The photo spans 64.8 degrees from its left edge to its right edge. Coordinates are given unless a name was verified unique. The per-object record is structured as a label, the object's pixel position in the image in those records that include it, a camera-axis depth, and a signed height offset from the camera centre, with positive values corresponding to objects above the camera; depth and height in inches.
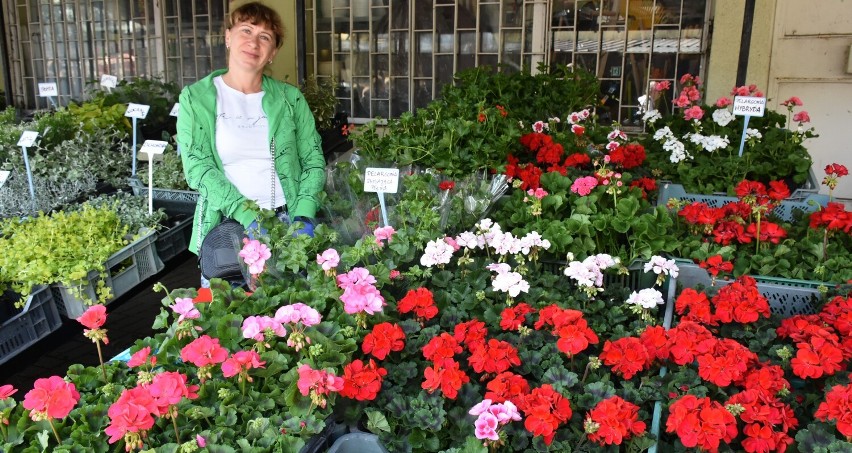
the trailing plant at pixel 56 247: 92.4 -28.5
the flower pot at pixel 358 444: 57.1 -32.6
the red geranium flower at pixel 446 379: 55.7 -26.5
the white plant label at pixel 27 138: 117.8 -15.9
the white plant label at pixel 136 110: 137.2 -12.5
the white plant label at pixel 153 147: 116.6 -16.8
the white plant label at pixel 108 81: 161.8 -8.0
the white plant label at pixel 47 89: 163.6 -10.4
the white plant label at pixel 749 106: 125.8 -9.2
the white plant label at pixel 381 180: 84.7 -15.9
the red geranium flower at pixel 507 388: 54.8 -27.1
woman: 98.1 -13.1
